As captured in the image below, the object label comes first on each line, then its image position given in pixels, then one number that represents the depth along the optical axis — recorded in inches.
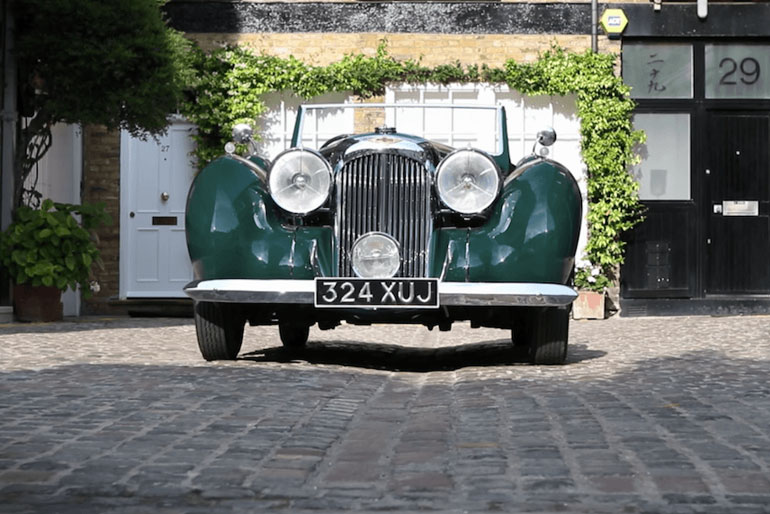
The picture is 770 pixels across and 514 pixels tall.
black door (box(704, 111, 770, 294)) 632.4
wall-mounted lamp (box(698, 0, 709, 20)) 628.1
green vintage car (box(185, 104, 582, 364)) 284.7
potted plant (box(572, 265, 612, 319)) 604.1
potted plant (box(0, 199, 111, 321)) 514.9
